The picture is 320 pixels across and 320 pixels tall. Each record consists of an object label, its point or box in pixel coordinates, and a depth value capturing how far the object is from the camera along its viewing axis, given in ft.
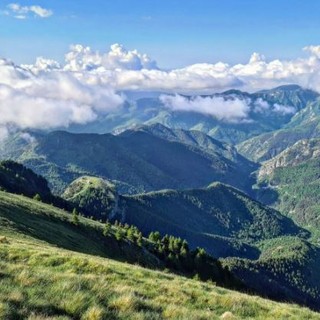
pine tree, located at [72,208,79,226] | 392.96
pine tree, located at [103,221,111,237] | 419.68
